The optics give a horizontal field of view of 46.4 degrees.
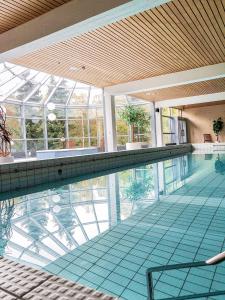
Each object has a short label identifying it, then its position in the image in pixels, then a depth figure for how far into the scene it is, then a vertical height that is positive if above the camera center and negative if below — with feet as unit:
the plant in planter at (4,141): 21.19 +0.64
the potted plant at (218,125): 61.31 +3.39
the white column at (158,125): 51.06 +3.35
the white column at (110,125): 34.88 +2.56
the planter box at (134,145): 41.50 -0.31
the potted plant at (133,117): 41.68 +4.34
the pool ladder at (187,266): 2.85 -1.67
